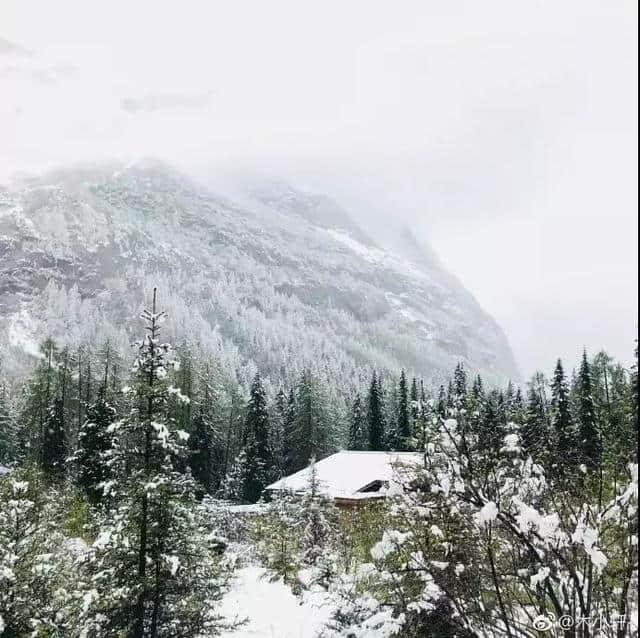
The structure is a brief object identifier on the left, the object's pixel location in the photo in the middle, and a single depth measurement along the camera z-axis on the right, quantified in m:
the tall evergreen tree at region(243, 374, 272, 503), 57.25
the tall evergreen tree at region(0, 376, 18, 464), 61.91
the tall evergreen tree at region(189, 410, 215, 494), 56.48
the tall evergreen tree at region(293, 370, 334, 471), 66.50
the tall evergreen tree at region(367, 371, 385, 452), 67.06
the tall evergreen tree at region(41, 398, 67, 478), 46.59
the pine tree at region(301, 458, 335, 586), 29.72
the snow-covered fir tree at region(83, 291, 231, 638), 13.66
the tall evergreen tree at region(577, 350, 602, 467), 43.03
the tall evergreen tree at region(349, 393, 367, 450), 70.38
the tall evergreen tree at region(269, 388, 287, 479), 66.62
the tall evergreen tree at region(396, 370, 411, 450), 64.83
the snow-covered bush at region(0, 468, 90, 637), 15.18
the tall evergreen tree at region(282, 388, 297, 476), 67.62
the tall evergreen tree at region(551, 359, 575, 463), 45.56
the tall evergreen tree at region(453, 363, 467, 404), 69.51
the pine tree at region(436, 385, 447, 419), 77.78
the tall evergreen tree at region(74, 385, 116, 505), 41.69
